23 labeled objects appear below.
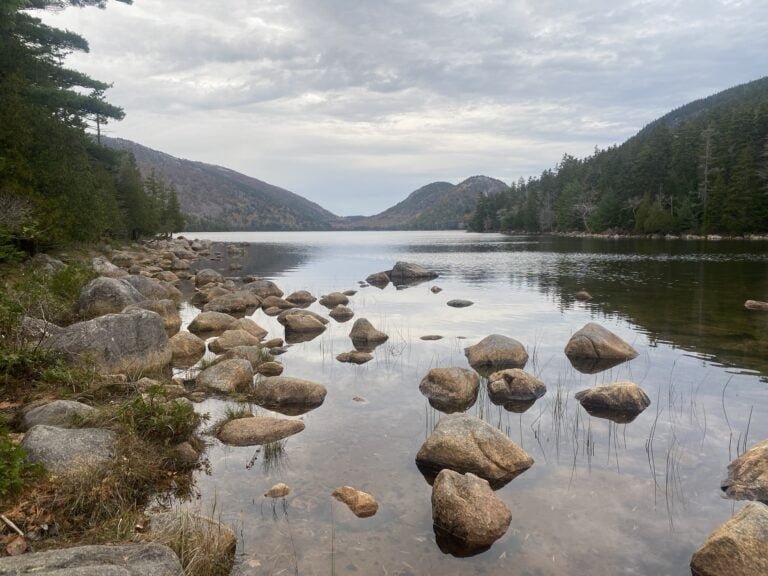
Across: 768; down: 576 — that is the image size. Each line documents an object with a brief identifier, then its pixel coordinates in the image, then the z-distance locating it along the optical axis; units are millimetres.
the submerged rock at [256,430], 9887
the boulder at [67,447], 6898
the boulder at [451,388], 12320
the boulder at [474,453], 8672
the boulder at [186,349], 15633
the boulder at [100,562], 4234
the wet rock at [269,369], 14535
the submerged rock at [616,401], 11594
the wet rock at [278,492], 7957
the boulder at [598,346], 16422
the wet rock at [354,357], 16297
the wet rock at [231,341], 16906
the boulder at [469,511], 6918
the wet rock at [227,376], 12617
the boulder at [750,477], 7875
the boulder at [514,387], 12707
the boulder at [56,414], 8156
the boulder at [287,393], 12187
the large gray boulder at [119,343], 11836
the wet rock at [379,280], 40125
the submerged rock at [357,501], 7543
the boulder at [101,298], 17562
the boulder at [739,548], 5776
